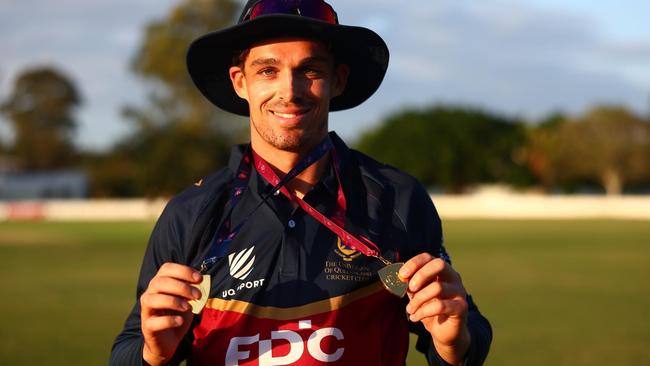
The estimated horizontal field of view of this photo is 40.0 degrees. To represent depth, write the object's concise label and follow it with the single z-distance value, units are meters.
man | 2.69
